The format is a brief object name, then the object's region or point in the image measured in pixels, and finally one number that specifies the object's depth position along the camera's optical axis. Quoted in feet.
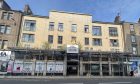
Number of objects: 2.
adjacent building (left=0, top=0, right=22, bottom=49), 56.00
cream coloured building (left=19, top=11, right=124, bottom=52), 59.02
